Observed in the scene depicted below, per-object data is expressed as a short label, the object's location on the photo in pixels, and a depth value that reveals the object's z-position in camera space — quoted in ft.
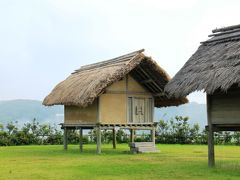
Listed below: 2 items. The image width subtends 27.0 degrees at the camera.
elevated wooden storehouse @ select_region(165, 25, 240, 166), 45.19
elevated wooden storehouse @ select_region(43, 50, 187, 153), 69.10
